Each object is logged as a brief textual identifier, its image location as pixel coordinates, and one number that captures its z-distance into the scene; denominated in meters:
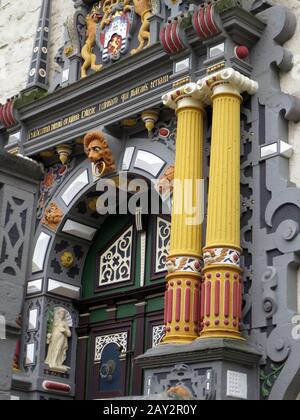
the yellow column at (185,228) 10.16
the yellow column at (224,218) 9.81
